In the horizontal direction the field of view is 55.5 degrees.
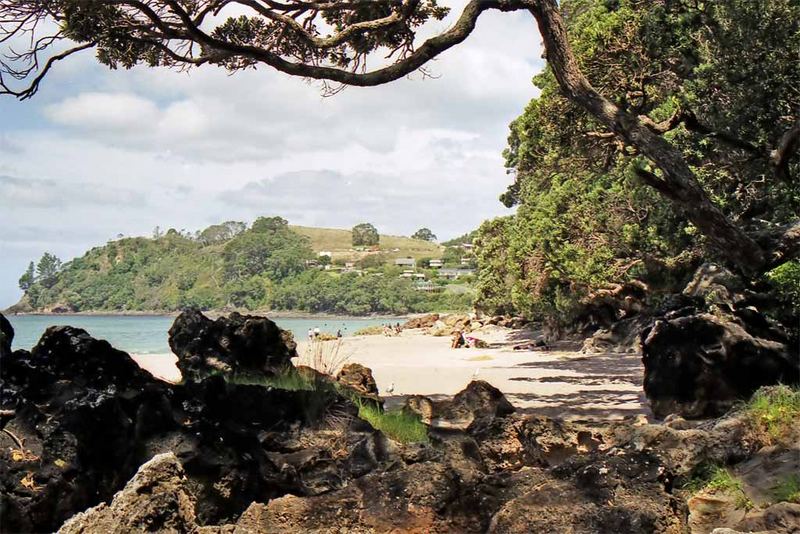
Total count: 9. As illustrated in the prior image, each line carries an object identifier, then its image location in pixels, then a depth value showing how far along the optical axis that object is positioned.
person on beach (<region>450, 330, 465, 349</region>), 32.19
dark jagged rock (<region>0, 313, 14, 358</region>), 6.10
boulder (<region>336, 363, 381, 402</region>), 9.09
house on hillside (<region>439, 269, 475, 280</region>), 133.45
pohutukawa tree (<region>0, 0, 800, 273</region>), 8.10
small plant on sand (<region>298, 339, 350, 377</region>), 9.84
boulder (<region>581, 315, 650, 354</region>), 23.67
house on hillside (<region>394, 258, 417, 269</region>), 147.88
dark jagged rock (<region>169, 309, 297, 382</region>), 8.49
